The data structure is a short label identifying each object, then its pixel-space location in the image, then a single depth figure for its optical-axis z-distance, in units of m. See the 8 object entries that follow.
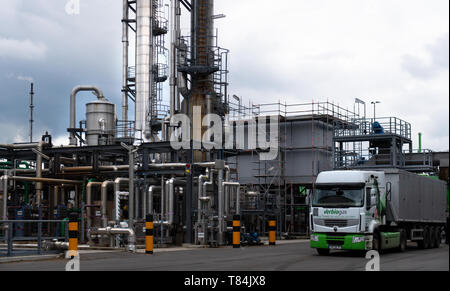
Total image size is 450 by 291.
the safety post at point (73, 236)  20.45
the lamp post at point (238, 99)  42.98
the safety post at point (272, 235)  30.60
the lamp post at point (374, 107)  43.31
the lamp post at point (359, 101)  45.48
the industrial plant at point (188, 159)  29.75
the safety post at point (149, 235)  23.41
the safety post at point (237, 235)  28.09
